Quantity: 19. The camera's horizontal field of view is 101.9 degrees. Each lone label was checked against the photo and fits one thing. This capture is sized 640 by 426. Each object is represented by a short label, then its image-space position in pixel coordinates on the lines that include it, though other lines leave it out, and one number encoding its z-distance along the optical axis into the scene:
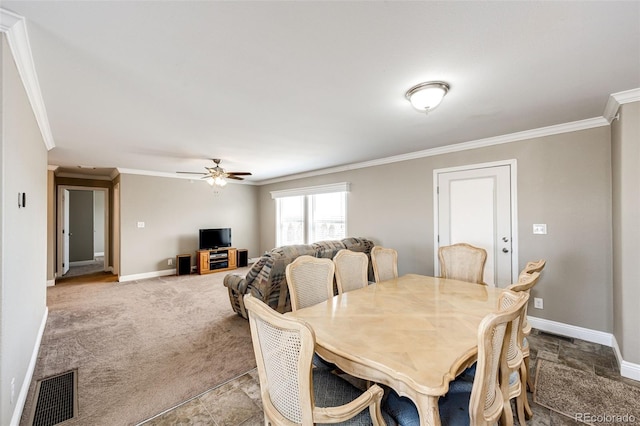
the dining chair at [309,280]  2.08
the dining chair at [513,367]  1.24
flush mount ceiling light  2.07
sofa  3.00
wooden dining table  1.09
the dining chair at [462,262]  2.82
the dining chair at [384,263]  2.82
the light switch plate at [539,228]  3.18
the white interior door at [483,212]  3.43
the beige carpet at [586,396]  1.83
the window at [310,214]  5.80
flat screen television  6.61
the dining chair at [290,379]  0.98
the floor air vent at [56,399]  1.84
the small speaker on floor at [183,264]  6.23
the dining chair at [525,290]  1.51
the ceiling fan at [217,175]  4.70
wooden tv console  6.35
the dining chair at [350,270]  2.52
